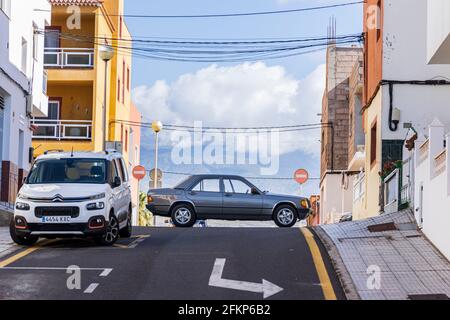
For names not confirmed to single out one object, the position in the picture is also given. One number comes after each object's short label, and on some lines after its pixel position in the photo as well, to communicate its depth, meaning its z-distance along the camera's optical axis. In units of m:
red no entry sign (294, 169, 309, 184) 41.22
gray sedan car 26.42
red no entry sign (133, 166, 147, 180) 46.50
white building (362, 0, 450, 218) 27.53
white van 18.78
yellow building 45.53
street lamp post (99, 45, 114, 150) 30.67
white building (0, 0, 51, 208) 30.33
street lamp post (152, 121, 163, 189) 47.34
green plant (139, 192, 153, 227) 61.91
